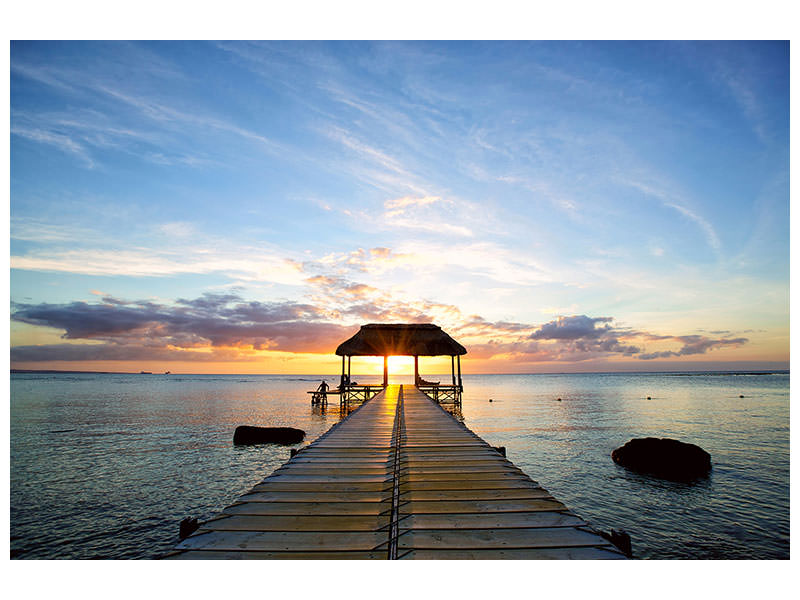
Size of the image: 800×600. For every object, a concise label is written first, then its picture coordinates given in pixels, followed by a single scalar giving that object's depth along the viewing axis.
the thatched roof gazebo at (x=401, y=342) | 29.44
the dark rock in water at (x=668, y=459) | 13.40
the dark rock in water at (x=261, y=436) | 18.58
